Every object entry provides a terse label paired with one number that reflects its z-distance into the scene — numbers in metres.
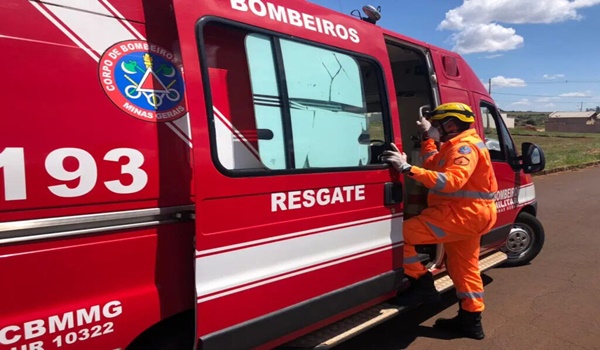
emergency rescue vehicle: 1.77
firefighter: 3.37
